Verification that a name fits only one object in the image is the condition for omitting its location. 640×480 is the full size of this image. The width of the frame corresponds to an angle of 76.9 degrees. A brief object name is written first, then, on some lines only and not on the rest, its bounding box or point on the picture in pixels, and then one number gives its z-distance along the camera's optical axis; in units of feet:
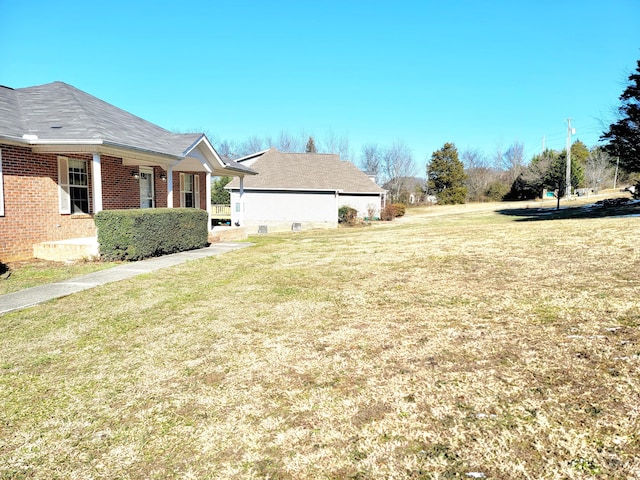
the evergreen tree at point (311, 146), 201.05
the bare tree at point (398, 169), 189.78
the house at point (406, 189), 174.29
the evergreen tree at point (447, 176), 169.89
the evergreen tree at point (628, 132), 62.23
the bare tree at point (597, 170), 178.29
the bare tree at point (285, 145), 202.75
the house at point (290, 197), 94.63
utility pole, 131.05
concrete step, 33.81
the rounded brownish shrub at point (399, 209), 120.04
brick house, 33.78
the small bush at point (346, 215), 98.67
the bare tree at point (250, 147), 210.38
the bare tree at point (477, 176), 182.19
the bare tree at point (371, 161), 195.62
